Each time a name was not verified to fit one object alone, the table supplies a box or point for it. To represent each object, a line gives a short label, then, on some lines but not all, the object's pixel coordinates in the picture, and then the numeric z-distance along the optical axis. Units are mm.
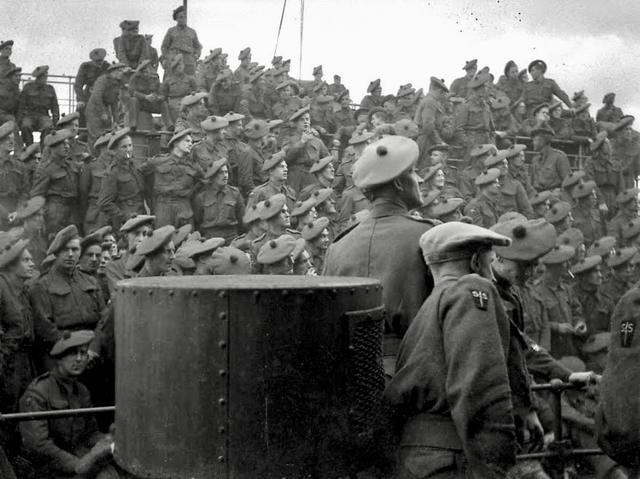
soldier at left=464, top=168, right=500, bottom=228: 14000
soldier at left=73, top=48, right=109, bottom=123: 16781
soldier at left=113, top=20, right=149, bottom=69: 17531
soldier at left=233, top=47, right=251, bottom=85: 19234
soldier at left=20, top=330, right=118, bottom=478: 6680
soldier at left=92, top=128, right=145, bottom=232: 12281
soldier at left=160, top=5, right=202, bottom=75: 18766
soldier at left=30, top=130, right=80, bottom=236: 12117
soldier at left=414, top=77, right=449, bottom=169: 17031
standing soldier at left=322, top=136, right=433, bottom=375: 4195
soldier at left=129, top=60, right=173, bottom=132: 16000
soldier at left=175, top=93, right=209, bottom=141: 15367
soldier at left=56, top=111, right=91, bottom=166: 13211
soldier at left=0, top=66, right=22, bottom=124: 15222
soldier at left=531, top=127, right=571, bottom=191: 17422
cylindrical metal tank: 3236
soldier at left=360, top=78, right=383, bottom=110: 20906
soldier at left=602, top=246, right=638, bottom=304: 11261
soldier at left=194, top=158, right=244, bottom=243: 12672
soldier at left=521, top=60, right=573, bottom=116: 20312
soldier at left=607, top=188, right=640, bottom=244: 16123
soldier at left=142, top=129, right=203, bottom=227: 12664
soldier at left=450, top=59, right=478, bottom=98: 19325
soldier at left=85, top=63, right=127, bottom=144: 15945
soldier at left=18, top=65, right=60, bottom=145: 15500
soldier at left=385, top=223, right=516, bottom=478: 3248
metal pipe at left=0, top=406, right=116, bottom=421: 4523
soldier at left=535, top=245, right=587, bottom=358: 9047
